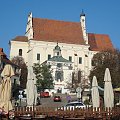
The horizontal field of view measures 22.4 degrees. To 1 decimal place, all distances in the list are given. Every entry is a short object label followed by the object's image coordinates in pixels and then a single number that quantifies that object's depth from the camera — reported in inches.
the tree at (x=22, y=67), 2815.0
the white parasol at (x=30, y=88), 760.9
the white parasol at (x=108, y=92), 688.4
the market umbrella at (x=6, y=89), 461.1
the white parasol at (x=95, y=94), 777.3
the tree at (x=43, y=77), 2411.0
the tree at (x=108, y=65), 2185.5
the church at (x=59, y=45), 3080.7
